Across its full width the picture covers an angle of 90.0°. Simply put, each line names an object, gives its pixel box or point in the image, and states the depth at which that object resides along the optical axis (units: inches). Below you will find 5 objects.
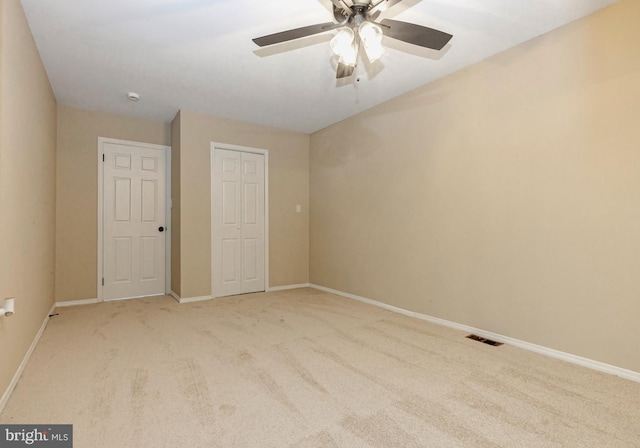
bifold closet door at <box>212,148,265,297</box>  173.2
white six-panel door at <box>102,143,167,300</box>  164.4
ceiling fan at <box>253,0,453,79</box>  69.1
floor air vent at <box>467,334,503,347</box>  105.4
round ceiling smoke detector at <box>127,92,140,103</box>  139.3
